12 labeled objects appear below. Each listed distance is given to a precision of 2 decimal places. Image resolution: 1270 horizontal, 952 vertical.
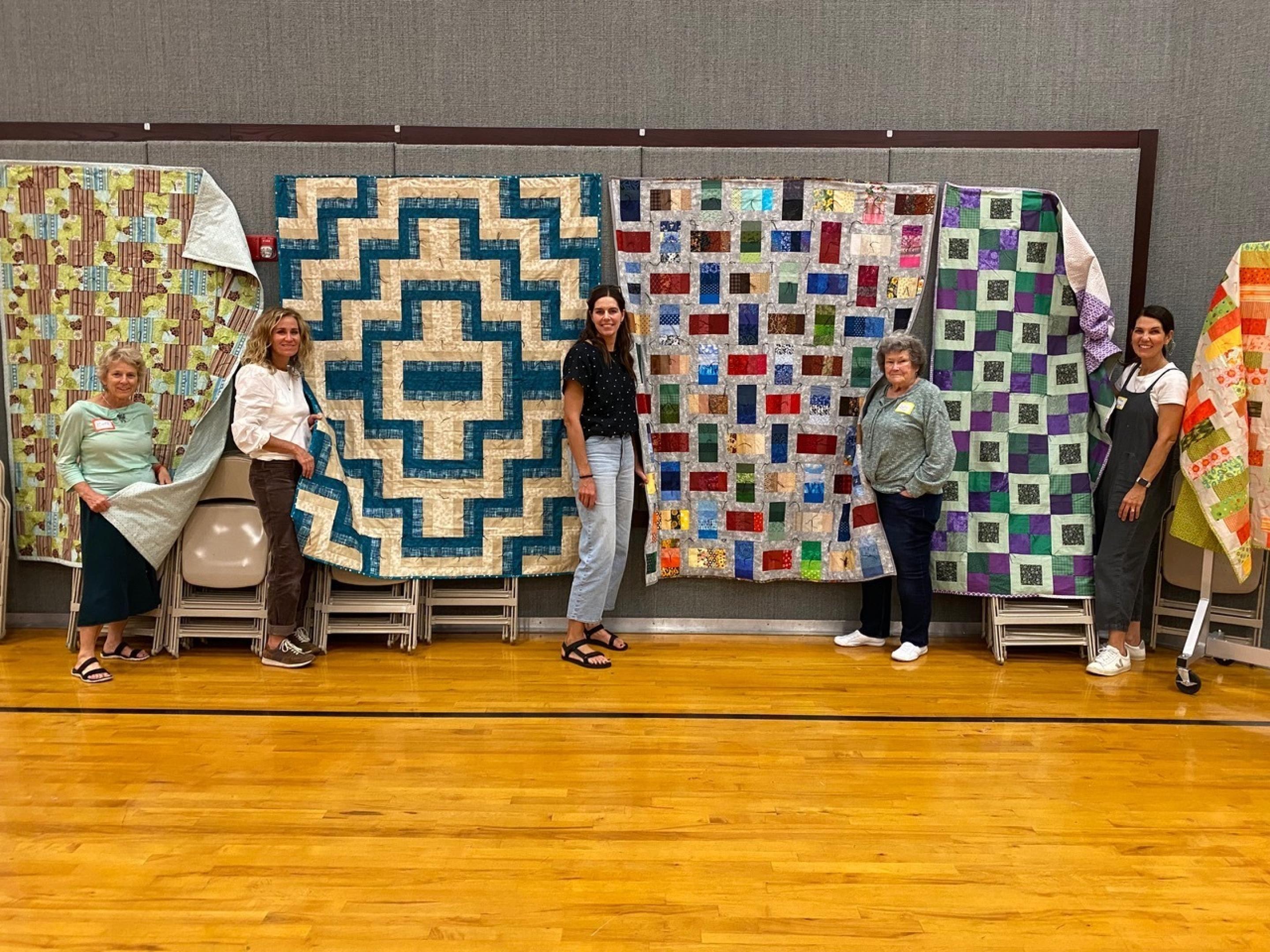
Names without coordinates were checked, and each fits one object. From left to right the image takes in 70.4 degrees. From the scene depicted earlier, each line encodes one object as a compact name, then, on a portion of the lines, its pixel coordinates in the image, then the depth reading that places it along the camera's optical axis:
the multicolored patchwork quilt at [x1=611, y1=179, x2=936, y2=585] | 3.57
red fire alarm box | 3.62
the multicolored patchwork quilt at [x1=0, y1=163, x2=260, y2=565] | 3.55
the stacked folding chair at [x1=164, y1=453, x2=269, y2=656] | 3.44
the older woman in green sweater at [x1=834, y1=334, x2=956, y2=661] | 3.36
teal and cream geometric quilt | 3.57
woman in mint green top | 3.19
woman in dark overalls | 3.28
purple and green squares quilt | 3.54
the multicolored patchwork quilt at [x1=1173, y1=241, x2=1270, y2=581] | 3.16
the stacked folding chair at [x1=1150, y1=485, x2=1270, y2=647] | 3.47
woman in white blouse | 3.31
